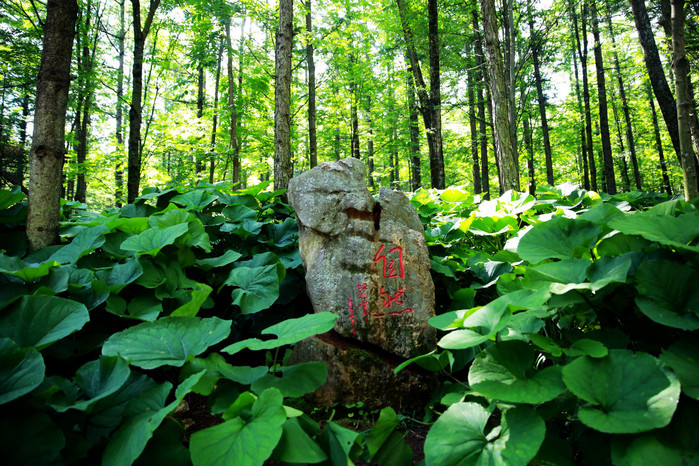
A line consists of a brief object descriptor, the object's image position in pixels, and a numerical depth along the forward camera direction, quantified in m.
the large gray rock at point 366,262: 2.44
